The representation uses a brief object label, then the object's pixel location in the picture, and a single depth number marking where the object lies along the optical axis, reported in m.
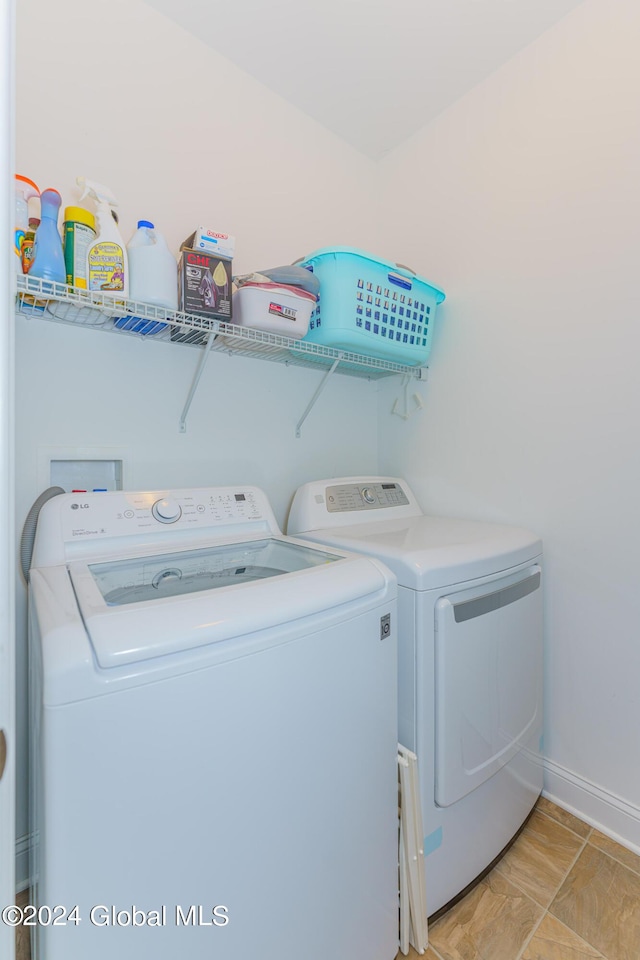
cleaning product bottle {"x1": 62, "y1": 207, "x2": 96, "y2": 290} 1.14
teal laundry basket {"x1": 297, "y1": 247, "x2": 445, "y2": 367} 1.58
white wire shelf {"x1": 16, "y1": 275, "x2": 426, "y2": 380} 1.12
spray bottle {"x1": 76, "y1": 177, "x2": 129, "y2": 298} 1.14
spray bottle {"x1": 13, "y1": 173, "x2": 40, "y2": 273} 1.08
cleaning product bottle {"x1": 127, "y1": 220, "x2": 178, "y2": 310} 1.21
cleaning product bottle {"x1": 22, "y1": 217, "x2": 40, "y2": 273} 1.10
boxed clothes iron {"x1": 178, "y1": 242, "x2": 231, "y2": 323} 1.28
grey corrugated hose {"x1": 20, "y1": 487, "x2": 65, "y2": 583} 1.26
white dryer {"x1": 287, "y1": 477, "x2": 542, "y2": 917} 1.14
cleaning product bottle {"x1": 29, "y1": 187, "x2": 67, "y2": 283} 1.08
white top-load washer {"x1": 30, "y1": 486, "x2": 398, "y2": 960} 0.63
